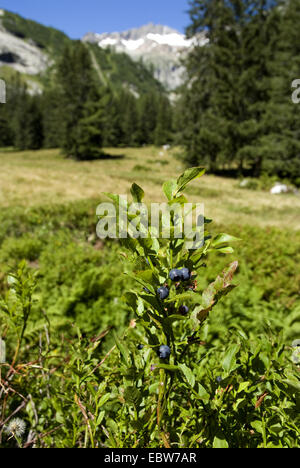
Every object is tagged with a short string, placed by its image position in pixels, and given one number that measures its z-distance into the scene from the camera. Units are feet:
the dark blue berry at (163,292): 1.06
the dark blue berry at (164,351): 1.09
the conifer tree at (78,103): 84.39
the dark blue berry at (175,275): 1.06
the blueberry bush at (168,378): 1.08
